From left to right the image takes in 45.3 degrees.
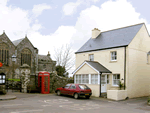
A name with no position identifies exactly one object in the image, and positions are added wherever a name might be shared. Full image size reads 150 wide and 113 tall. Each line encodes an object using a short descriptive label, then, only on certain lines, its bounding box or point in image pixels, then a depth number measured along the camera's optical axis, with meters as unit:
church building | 43.00
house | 19.59
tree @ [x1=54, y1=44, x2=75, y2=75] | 39.42
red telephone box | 21.14
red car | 17.23
